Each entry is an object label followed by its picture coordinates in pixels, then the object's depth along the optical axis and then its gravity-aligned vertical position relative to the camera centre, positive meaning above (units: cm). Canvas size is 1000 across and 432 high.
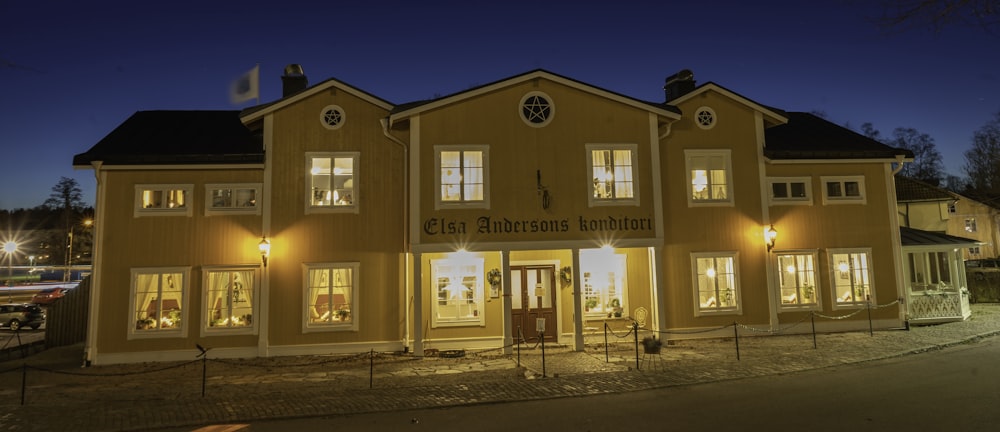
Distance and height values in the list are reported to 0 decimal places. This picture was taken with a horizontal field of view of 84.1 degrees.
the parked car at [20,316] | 2181 -116
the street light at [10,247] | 4882 +361
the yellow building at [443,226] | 1354 +133
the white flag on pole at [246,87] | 1555 +548
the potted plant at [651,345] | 1104 -140
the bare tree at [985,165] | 3803 +740
